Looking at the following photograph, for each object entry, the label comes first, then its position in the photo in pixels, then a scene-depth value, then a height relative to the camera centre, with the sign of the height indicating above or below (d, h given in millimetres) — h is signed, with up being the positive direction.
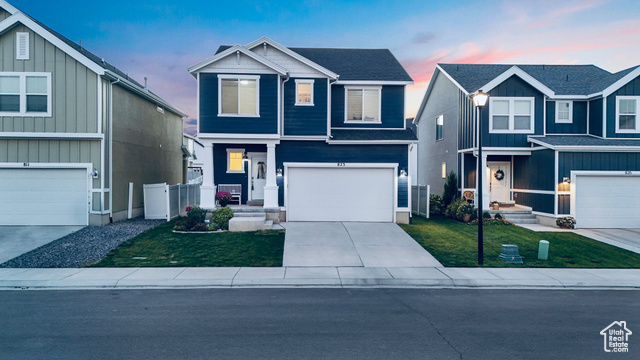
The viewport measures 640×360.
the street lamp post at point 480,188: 10461 -319
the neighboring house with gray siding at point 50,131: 15188 +1799
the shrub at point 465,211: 17734 -1611
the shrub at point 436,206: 20052 -1604
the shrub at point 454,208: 18395 -1553
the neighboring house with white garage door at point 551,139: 16812 +1995
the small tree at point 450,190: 20047 -697
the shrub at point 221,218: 14914 -1717
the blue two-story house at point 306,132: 16375 +1995
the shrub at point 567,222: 16453 -1953
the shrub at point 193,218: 14703 -1687
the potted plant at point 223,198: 17109 -1030
